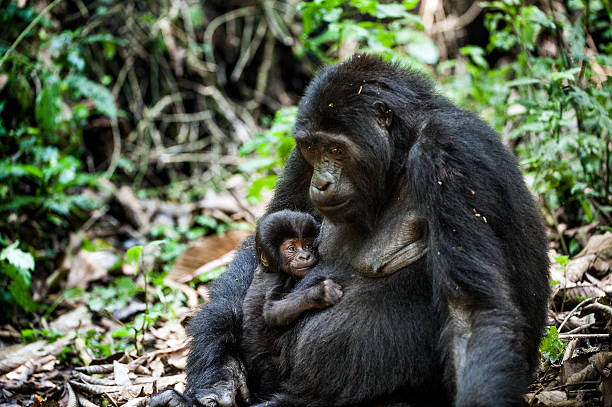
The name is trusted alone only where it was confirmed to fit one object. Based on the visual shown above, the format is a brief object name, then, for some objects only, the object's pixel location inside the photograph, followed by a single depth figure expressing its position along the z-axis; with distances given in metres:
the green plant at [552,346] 9.12
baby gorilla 8.73
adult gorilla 7.22
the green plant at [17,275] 13.09
